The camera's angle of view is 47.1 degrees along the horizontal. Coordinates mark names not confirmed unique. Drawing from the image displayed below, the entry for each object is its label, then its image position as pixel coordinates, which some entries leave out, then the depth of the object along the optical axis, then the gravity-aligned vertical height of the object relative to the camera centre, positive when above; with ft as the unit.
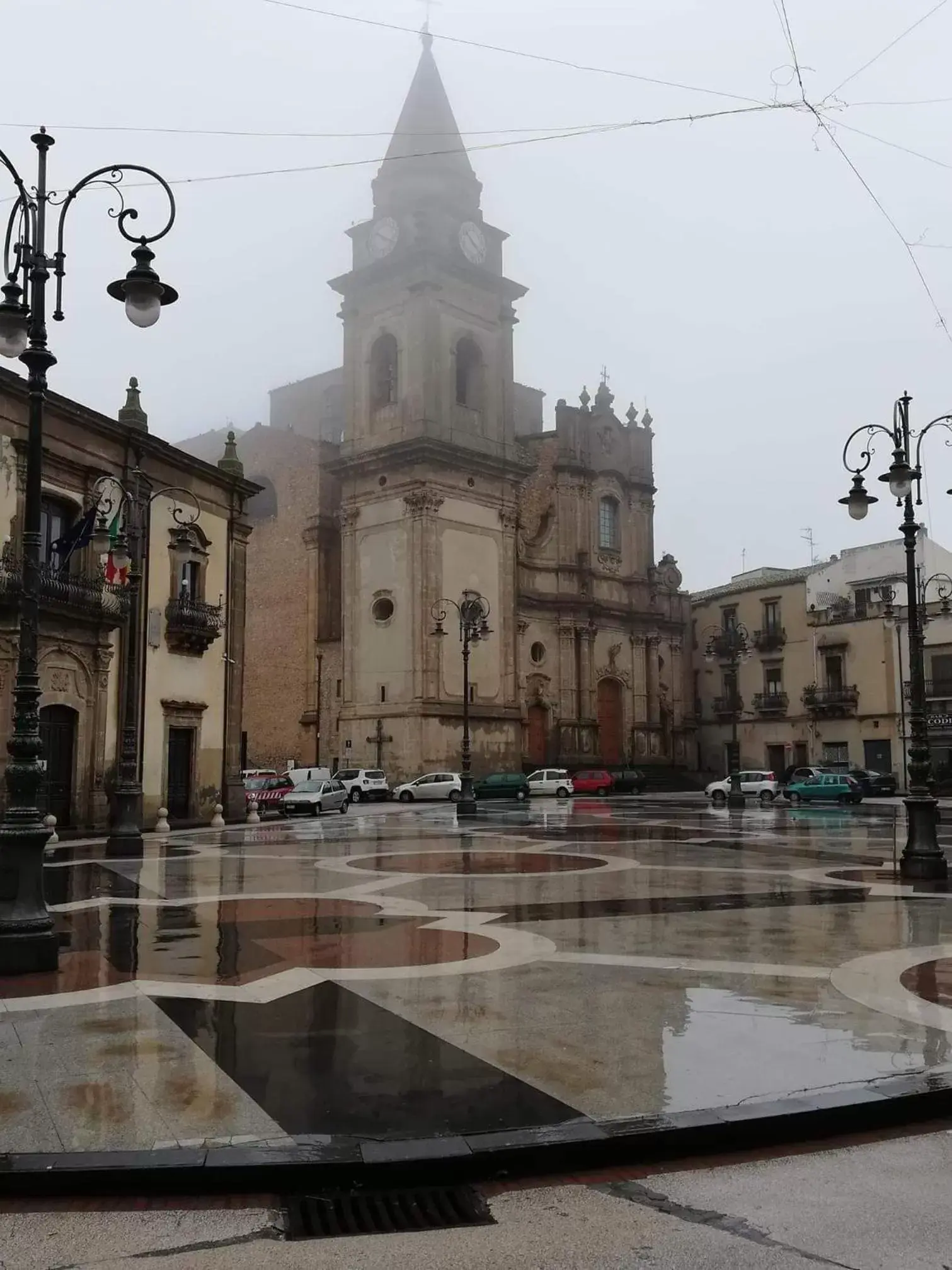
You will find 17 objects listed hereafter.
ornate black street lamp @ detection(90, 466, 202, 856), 62.03 +1.76
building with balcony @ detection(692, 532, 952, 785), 182.50 +14.81
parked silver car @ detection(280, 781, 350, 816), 122.01 -4.75
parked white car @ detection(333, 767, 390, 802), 150.71 -3.68
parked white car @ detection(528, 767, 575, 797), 161.07 -4.37
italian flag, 69.15 +12.53
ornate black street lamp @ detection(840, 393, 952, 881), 48.60 +1.12
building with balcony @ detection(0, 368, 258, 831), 81.35 +11.21
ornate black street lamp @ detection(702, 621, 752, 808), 125.08 +17.54
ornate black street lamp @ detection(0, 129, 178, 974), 28.50 +4.56
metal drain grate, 14.32 -6.14
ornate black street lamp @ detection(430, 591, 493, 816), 105.19 +16.52
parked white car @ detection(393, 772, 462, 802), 147.54 -4.44
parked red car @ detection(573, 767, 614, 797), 168.04 -4.62
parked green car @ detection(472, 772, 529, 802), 154.51 -4.55
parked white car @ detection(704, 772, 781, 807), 154.51 -5.24
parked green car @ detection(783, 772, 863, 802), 142.00 -5.24
